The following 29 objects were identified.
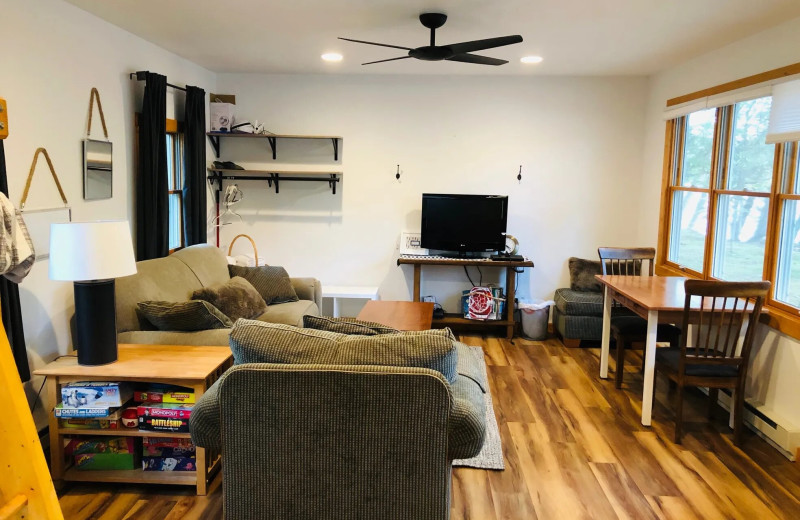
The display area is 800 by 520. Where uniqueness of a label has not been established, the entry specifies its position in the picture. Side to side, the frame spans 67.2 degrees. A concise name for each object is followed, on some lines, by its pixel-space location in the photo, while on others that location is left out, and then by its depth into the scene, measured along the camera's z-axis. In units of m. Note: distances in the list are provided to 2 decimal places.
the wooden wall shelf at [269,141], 5.76
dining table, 3.51
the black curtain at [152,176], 4.16
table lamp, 2.72
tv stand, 5.51
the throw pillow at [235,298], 3.90
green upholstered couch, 1.89
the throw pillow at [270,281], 4.70
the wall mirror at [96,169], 3.65
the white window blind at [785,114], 3.38
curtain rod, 4.13
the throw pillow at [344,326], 2.28
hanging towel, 2.29
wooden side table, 2.70
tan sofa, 3.26
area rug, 3.13
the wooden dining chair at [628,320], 4.22
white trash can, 5.60
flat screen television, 5.70
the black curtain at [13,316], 2.84
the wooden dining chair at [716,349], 3.25
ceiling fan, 3.42
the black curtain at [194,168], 4.93
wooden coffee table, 4.10
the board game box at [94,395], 2.70
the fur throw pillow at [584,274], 5.75
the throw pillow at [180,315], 3.26
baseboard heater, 3.25
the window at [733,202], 3.61
